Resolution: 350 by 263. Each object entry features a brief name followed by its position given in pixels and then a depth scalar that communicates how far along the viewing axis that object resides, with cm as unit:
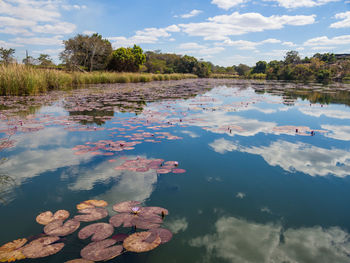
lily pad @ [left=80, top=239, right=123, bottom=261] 141
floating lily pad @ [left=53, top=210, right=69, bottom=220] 185
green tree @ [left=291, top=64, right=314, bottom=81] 4950
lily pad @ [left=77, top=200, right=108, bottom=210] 202
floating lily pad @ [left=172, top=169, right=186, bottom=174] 281
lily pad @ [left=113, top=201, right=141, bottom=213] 193
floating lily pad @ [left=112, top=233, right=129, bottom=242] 157
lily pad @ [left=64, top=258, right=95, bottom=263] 138
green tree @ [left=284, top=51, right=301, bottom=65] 7394
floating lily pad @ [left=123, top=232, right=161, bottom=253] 147
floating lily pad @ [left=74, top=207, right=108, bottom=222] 182
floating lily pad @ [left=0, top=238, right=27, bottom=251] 151
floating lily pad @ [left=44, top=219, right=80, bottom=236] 165
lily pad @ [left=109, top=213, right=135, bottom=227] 174
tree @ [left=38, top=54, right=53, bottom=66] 5108
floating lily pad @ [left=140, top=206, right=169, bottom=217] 189
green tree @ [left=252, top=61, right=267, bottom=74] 8750
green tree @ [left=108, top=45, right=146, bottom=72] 3947
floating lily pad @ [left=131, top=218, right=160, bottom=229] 171
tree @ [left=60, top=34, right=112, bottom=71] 3450
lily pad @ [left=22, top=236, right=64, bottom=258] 144
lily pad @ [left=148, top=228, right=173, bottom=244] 161
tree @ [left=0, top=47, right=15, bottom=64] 3675
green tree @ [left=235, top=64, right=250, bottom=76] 10951
